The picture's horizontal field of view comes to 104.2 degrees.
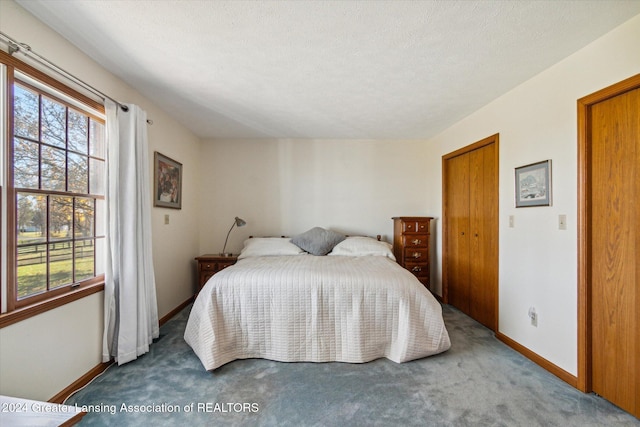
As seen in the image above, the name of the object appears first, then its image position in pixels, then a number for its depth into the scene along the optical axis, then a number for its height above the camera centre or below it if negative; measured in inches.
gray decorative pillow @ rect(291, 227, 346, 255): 135.0 -14.7
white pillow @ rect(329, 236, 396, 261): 128.7 -18.2
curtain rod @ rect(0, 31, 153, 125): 52.9 +36.7
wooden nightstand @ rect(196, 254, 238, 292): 129.4 -26.5
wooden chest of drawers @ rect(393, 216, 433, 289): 137.3 -17.6
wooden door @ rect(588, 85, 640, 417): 59.2 -9.3
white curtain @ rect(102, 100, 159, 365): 77.8 -8.2
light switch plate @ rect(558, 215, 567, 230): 73.4 -2.9
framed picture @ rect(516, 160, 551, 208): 78.6 +9.4
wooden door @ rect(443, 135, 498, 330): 103.8 -8.2
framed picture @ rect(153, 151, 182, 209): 107.2 +15.0
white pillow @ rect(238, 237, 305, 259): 130.2 -18.1
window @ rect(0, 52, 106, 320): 56.0 +6.8
